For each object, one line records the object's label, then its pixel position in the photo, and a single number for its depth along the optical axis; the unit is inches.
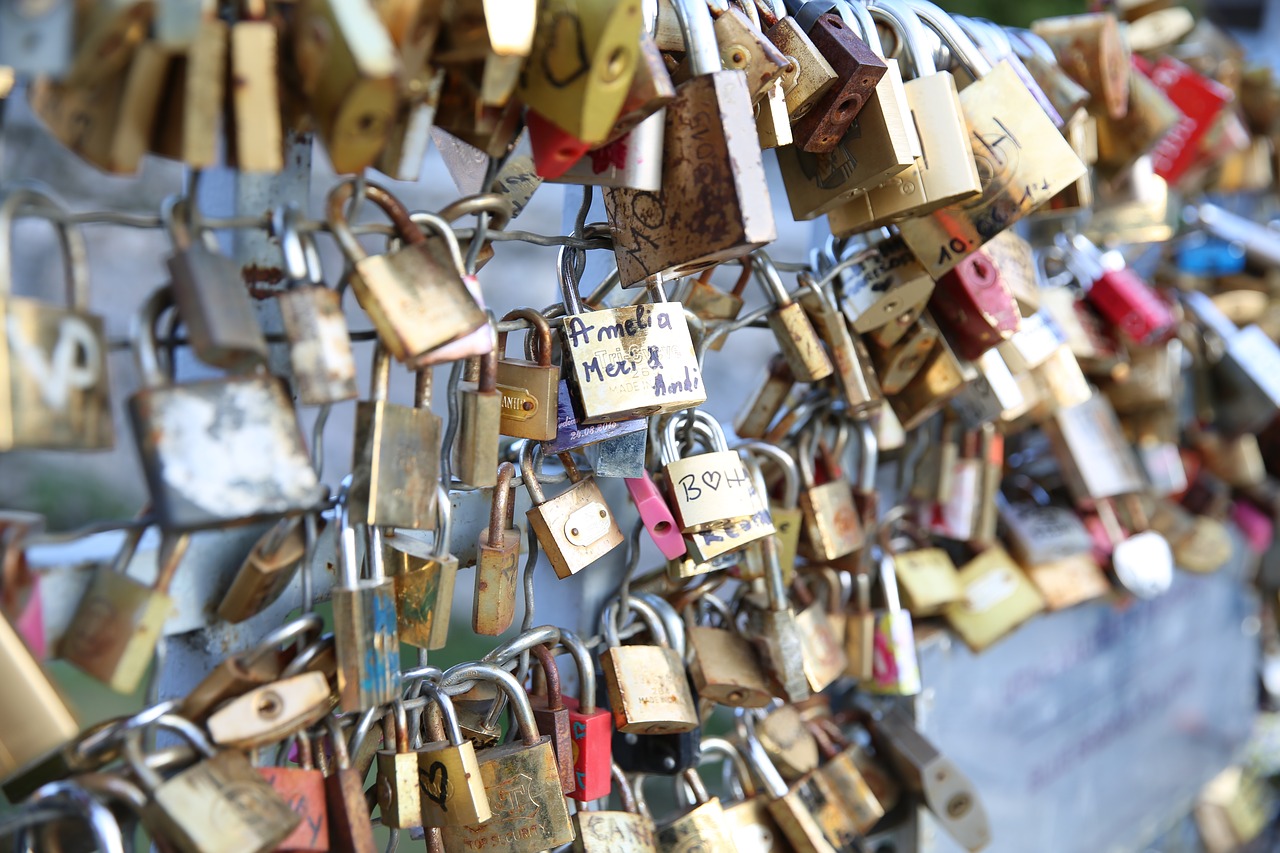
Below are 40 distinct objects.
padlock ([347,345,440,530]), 30.4
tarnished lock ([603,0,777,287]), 32.8
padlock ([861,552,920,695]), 53.5
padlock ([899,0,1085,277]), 42.6
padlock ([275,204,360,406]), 28.5
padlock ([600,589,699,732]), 40.4
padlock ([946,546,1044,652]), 62.1
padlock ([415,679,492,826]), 35.5
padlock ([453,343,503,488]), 34.3
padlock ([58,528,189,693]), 29.4
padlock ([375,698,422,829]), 35.3
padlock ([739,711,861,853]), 47.0
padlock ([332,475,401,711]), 31.3
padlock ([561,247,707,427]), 36.7
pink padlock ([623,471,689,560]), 40.3
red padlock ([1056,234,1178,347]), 66.2
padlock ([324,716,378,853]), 32.9
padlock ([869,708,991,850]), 56.5
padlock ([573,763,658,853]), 40.9
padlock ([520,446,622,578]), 38.8
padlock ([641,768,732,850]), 43.3
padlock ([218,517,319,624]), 32.8
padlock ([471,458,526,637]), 36.9
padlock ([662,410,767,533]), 40.3
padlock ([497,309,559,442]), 36.8
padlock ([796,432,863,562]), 48.5
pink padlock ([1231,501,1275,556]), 93.2
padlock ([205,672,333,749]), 30.6
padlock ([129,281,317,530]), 26.7
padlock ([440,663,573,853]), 37.2
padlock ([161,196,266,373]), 26.9
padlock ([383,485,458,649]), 33.4
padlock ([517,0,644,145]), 29.0
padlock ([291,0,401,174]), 25.5
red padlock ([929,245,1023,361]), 47.4
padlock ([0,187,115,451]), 25.2
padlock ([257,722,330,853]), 31.8
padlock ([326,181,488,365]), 29.7
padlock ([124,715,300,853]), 28.9
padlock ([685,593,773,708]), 43.6
